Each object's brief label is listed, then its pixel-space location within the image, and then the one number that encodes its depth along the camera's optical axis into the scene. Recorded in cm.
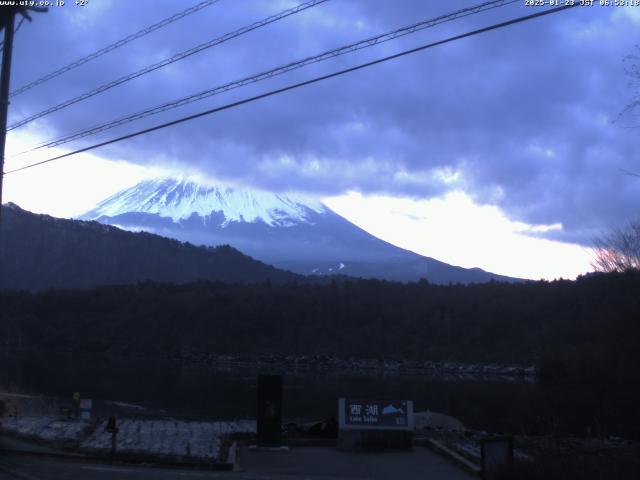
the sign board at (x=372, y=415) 1725
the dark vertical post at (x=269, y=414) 1688
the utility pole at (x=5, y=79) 1684
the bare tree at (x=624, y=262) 4897
